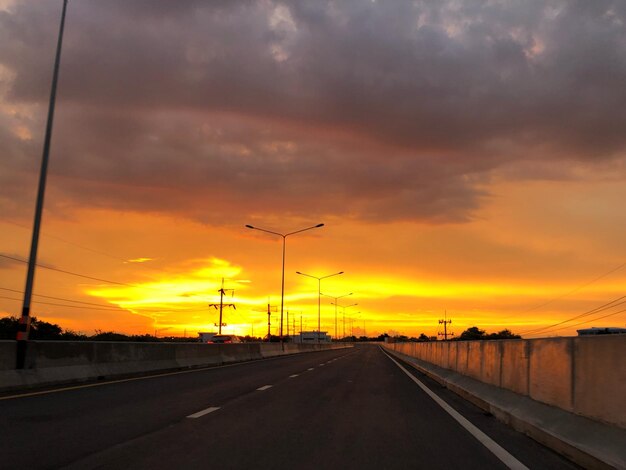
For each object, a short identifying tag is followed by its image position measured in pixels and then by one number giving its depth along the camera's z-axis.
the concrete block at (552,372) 7.83
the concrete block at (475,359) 14.35
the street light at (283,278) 59.77
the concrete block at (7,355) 13.53
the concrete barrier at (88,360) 13.86
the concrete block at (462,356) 17.08
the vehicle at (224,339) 49.78
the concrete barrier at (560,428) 6.18
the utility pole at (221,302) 109.69
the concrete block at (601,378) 6.42
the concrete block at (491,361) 12.06
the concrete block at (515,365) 9.86
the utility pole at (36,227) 14.25
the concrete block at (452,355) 19.50
